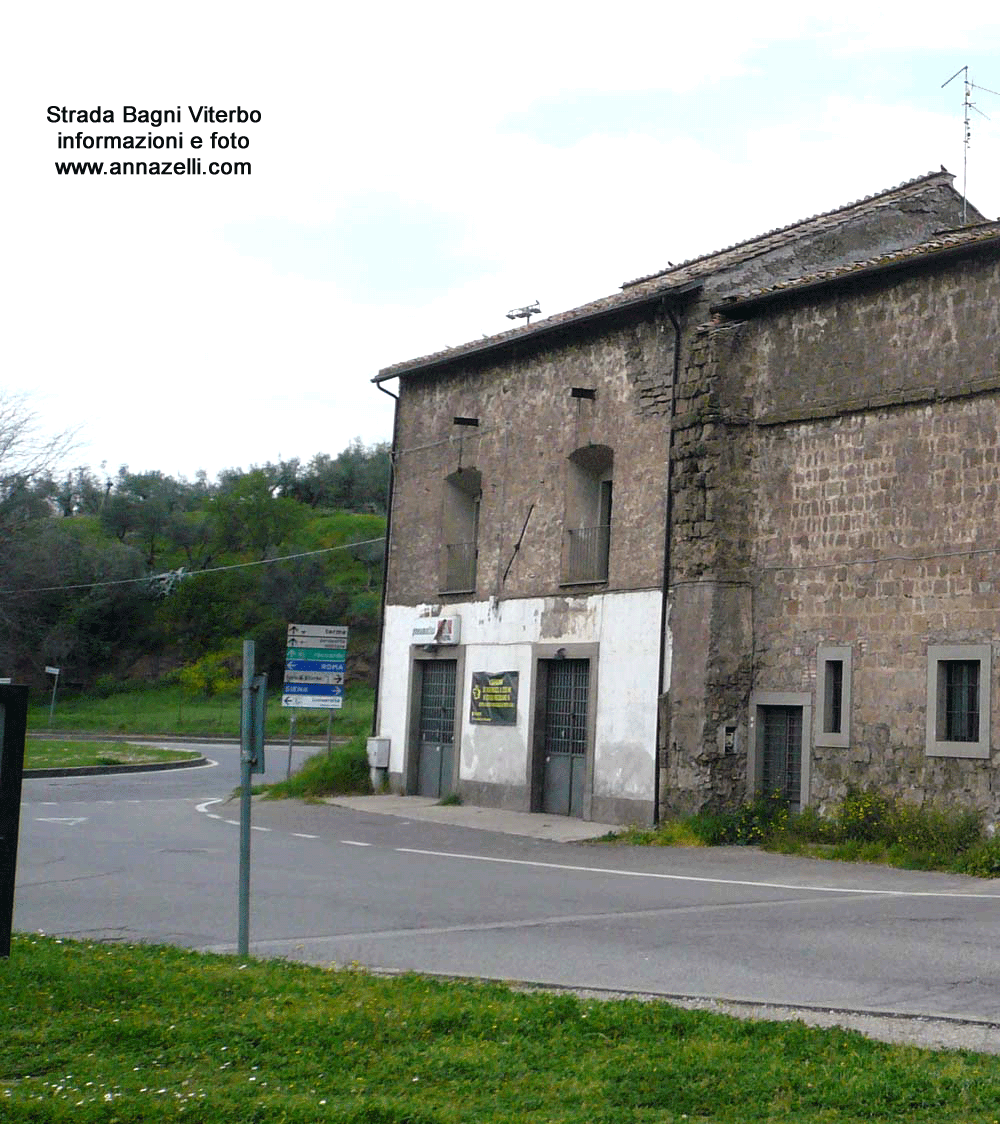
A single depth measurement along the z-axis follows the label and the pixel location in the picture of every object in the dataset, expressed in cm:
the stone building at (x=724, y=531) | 1827
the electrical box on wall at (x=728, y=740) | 2038
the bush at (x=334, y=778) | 2781
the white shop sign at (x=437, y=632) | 2616
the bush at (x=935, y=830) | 1706
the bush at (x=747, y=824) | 1955
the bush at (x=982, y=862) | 1619
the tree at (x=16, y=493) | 4988
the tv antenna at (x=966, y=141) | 2310
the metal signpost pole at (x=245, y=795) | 916
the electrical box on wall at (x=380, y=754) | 2759
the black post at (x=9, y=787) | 774
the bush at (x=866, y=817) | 1812
